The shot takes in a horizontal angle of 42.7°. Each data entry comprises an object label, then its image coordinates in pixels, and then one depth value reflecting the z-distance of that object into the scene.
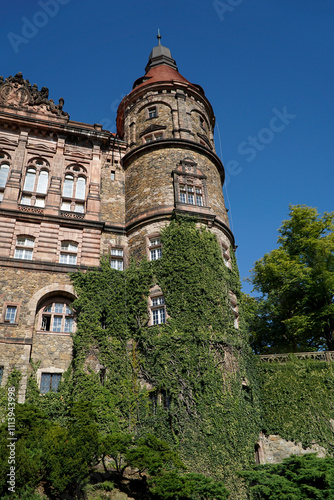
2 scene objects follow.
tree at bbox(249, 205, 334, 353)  26.16
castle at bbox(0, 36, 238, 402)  21.47
